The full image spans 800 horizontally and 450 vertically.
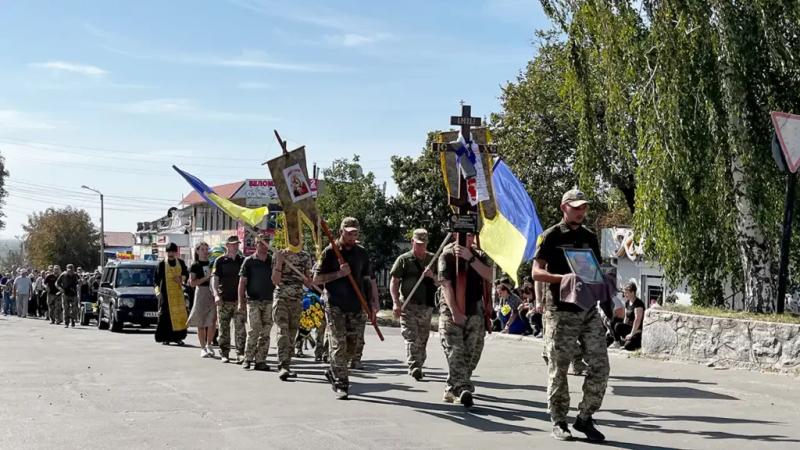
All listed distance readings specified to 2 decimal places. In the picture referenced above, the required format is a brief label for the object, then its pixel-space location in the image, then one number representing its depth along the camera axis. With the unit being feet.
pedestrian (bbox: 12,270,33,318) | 131.34
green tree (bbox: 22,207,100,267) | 338.13
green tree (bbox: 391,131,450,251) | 186.50
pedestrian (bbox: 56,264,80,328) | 100.68
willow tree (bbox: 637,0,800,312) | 49.78
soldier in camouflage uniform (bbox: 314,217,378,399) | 36.94
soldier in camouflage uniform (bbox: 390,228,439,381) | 43.73
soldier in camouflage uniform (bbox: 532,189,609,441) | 27.91
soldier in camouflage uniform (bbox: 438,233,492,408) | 34.63
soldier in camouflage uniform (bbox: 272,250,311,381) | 44.34
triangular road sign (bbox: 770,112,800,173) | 44.16
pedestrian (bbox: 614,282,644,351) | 58.29
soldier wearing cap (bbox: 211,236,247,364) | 52.70
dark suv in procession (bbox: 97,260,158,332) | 86.43
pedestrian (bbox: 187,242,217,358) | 57.52
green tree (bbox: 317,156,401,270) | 185.78
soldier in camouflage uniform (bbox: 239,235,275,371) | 47.98
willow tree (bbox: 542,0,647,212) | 55.62
